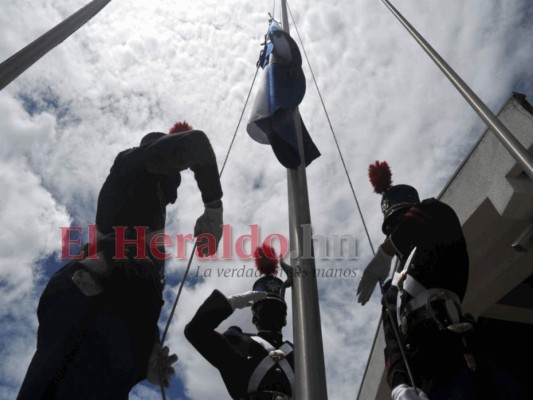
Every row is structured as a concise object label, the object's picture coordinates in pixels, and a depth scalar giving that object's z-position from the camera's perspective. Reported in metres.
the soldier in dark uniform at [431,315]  2.53
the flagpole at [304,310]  1.70
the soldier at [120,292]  1.87
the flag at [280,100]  3.96
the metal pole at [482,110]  1.82
